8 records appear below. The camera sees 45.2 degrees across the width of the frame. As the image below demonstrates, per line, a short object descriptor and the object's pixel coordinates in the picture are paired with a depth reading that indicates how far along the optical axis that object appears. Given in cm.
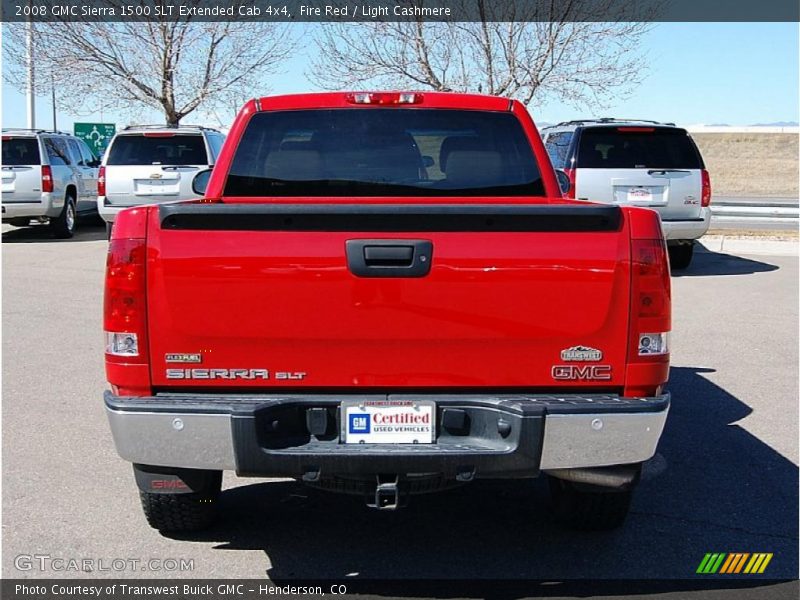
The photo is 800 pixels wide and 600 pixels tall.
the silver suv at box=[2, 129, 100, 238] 1742
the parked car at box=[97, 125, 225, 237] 1611
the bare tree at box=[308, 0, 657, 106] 2030
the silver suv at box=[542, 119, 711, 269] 1362
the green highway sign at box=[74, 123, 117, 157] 3634
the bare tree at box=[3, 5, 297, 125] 2417
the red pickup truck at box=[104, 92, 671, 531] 359
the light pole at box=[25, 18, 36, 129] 2442
